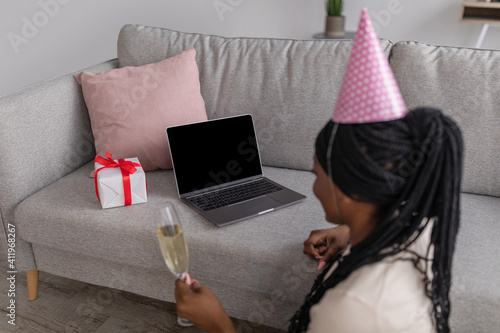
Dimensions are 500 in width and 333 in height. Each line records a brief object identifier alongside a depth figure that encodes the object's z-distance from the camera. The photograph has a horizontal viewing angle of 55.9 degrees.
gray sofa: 1.35
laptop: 1.56
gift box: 1.52
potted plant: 2.40
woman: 0.80
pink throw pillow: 1.76
